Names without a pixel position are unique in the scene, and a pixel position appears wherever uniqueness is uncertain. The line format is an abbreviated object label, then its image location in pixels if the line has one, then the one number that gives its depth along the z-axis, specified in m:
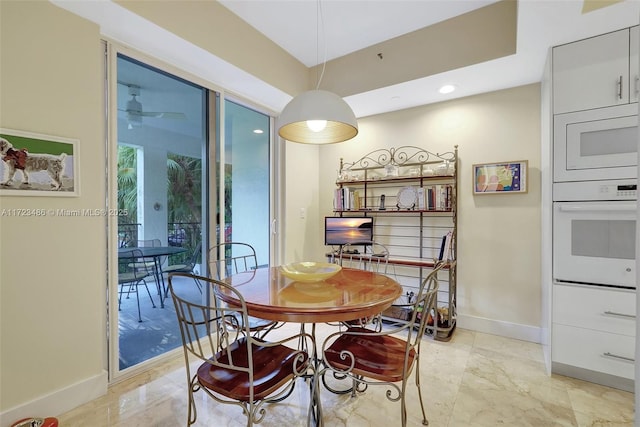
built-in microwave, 1.92
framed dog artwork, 1.56
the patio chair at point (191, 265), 2.50
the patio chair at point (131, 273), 2.15
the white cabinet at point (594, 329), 1.92
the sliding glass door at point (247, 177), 3.03
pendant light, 1.61
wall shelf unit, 2.91
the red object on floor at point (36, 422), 1.52
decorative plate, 3.14
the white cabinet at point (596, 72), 1.90
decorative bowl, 1.66
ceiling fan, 2.19
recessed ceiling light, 2.82
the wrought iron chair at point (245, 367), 1.23
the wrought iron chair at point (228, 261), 2.74
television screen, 3.29
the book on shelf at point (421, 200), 3.02
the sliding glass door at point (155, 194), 2.17
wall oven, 1.92
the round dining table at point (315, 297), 1.30
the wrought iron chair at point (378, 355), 1.38
